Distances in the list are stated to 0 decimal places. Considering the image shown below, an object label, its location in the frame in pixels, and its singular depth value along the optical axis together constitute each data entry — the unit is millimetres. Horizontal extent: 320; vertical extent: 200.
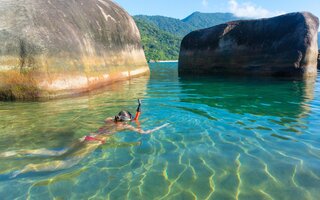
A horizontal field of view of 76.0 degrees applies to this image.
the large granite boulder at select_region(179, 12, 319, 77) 11701
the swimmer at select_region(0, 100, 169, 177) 3037
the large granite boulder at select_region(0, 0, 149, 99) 6602
